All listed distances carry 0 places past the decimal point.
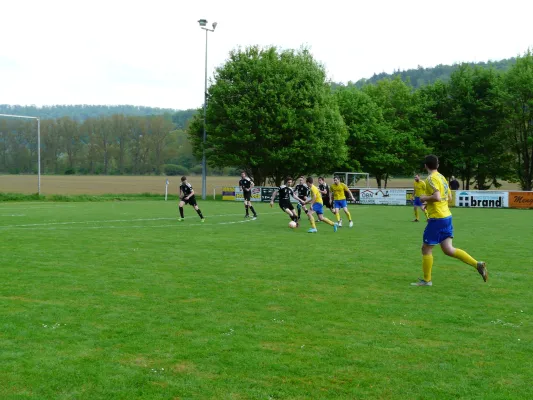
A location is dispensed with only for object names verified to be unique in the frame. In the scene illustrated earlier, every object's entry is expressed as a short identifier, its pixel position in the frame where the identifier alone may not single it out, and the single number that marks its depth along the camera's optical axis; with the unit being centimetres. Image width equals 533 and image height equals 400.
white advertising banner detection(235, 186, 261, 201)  4881
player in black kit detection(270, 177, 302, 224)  2214
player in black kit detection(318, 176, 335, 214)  2533
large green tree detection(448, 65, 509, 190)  5681
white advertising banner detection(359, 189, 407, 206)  4494
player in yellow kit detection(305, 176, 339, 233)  2052
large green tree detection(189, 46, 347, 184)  5056
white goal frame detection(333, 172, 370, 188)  5247
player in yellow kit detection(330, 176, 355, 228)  2352
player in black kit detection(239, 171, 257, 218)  2685
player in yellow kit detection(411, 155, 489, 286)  998
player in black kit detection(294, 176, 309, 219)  2272
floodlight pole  4866
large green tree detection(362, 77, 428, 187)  5869
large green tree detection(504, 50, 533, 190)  5394
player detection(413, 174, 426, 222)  2338
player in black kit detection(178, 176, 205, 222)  2434
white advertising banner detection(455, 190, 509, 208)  4175
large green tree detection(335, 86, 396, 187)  5816
